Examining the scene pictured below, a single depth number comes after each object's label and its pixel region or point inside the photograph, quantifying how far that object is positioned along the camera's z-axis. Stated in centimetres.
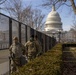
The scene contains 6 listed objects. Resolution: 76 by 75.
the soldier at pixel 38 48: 579
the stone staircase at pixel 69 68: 654
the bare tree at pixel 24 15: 1961
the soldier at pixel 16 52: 488
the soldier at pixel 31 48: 572
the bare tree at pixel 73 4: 1447
